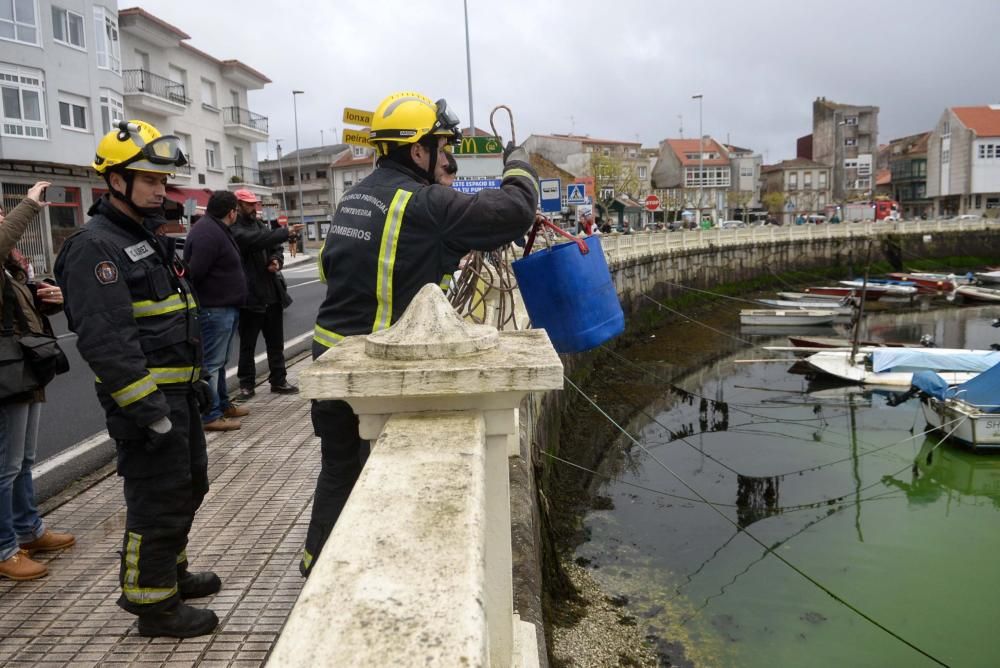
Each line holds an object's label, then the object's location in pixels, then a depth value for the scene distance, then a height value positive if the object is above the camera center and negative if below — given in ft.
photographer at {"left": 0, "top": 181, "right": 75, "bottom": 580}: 11.80 -2.64
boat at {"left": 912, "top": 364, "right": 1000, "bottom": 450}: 41.86 -9.42
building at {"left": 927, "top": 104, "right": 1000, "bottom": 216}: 206.08 +21.07
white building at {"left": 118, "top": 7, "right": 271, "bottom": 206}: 103.30 +23.65
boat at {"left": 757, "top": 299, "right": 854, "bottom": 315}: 91.89 -7.89
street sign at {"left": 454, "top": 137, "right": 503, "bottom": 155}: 35.22 +4.82
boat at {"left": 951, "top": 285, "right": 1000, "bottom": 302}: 103.77 -7.63
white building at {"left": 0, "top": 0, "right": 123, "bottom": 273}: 76.69 +17.40
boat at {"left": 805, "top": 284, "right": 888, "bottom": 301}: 106.73 -7.02
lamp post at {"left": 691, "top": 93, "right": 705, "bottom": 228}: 237.66 +20.68
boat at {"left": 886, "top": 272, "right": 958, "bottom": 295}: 110.83 -6.40
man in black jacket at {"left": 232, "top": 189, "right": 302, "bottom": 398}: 22.48 -1.07
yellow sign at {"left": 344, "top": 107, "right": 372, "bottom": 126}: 24.41 +4.38
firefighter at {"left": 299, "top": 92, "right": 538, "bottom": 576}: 8.99 +0.21
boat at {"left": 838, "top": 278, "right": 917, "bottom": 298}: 106.93 -6.58
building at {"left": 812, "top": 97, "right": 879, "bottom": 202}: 271.69 +33.12
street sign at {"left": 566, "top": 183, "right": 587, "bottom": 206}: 70.49 +5.06
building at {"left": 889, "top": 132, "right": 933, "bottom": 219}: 248.73 +20.09
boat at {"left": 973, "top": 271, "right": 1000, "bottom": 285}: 120.78 -6.29
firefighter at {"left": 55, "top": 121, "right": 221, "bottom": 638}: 9.50 -1.17
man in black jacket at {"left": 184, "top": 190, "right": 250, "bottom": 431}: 19.90 -0.61
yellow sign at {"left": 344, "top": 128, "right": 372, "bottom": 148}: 23.26 +3.73
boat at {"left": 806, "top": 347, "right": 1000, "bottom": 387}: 53.06 -9.09
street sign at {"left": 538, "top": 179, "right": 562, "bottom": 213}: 50.24 +3.58
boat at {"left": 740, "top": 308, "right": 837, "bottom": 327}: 86.94 -8.40
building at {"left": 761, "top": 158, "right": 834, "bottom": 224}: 270.67 +19.70
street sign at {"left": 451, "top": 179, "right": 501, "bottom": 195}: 33.50 +2.97
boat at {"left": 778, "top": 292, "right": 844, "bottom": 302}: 101.32 -7.31
